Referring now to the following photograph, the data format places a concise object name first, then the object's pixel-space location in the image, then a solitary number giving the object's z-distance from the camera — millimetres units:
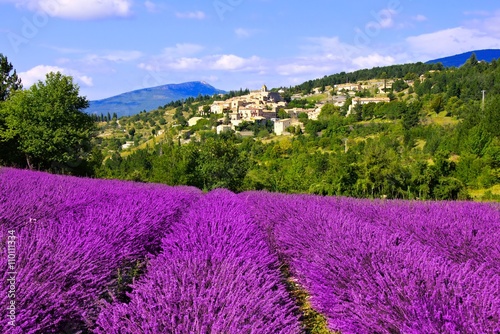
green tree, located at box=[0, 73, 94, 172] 20625
